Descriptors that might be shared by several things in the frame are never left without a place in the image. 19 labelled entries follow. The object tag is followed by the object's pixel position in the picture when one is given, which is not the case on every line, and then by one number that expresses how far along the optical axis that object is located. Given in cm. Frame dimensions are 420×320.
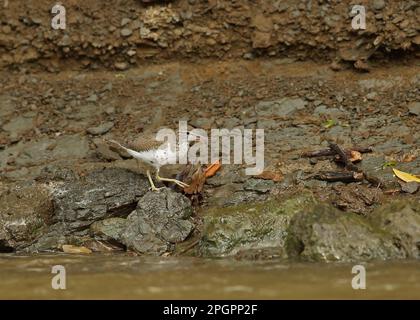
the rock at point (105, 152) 1034
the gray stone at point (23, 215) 912
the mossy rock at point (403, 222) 766
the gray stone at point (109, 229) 888
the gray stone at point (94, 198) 930
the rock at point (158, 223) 870
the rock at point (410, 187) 891
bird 955
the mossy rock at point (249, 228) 827
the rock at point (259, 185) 939
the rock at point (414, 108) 1030
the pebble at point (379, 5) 1106
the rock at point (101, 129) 1089
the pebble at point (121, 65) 1180
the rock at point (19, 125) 1115
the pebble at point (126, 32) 1170
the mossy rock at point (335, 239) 755
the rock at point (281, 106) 1078
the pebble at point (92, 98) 1143
